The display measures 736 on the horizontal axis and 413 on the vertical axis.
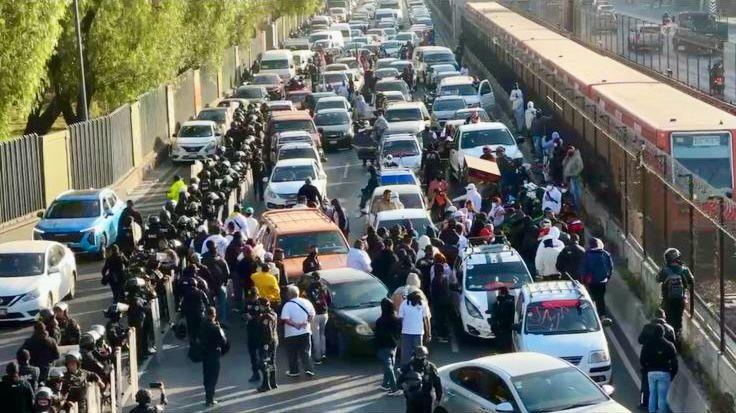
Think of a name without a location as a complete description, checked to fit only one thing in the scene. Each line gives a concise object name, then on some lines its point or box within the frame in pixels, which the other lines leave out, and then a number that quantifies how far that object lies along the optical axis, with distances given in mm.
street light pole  40528
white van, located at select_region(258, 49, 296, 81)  70250
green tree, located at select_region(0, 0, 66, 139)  33656
